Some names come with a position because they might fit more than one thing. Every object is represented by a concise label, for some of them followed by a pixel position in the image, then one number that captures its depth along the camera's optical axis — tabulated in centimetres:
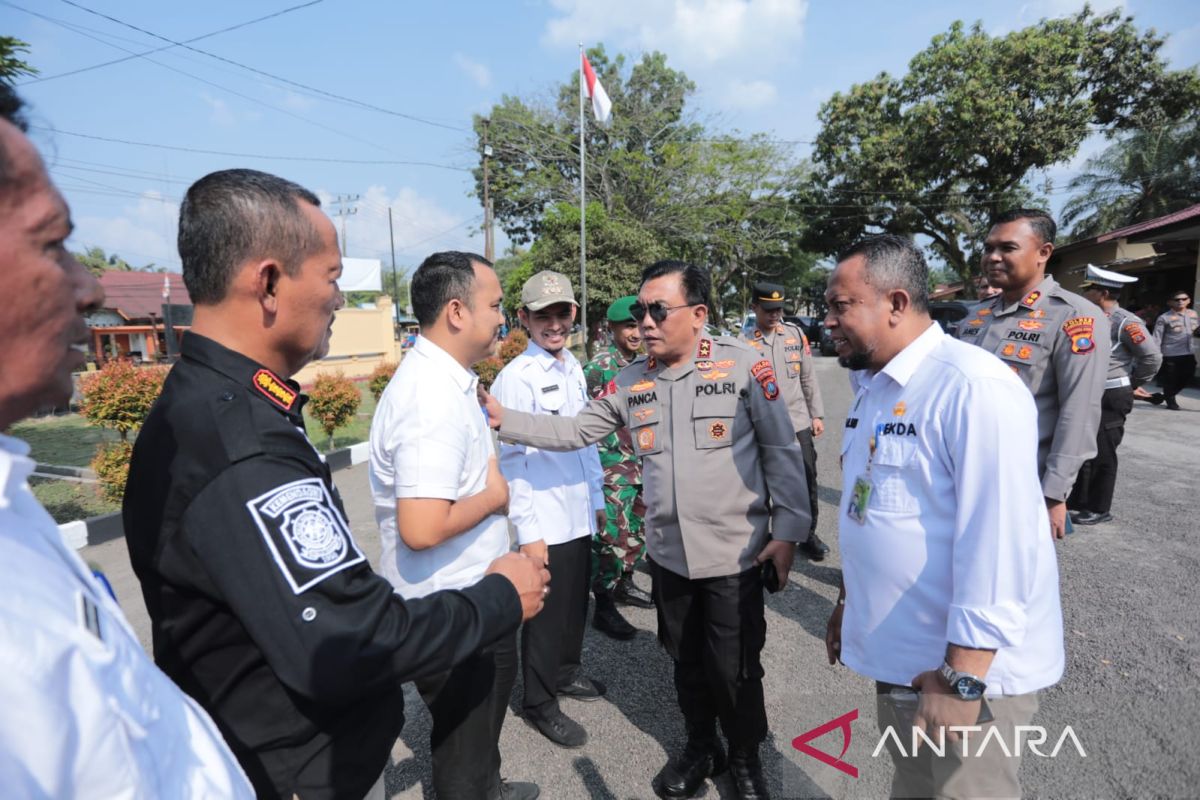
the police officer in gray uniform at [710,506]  225
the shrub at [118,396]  581
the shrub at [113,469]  540
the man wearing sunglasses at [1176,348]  957
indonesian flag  1448
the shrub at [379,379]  1032
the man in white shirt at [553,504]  271
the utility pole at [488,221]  1956
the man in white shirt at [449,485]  169
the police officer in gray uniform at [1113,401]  479
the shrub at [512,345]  1370
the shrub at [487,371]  1144
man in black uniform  101
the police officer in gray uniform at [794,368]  467
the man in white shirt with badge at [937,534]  137
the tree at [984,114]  1850
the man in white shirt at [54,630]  59
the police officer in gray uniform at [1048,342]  263
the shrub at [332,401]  793
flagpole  1515
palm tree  1877
